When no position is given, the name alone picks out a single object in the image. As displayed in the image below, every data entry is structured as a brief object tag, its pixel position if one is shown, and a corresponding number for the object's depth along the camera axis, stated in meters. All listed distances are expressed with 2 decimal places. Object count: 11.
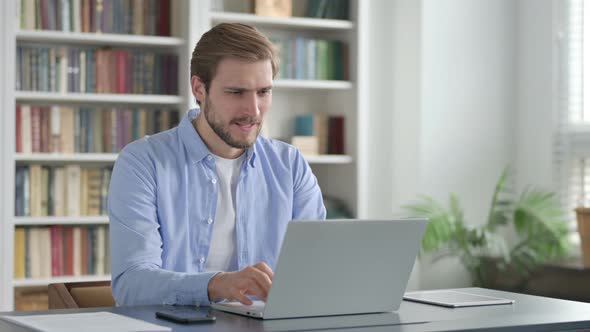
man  3.81
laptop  3.03
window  8.09
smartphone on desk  2.96
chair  4.25
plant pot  7.41
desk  2.96
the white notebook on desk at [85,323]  2.78
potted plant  7.80
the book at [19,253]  7.22
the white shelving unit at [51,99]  6.98
